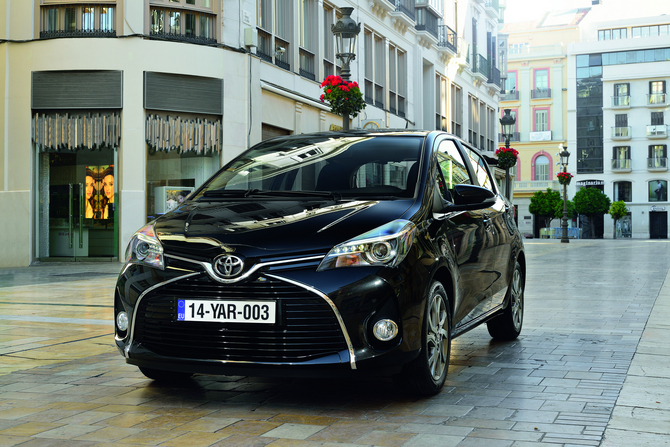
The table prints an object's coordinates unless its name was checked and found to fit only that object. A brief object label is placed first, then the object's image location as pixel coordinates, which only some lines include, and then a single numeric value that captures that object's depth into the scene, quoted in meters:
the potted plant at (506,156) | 32.16
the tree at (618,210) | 71.62
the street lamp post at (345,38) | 13.75
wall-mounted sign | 76.75
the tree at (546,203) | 68.56
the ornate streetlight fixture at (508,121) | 29.81
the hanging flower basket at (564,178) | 46.34
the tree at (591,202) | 70.38
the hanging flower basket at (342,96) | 14.52
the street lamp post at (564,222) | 41.38
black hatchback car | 4.14
